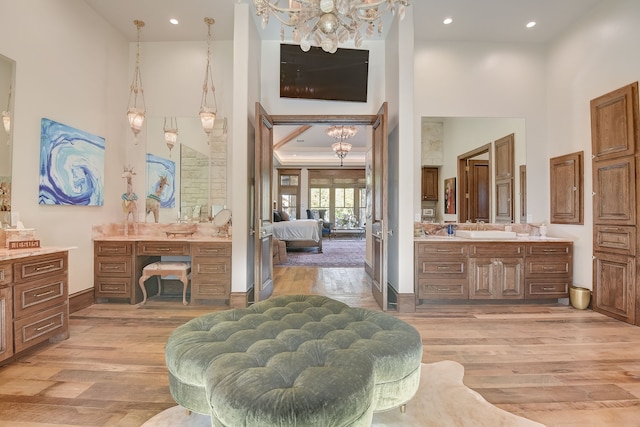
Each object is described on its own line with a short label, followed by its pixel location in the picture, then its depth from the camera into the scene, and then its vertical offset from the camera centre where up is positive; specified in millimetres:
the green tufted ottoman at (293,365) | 1175 -673
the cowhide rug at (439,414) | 1713 -1142
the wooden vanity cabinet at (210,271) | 3818 -698
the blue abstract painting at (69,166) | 3200 +539
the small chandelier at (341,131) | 8055 +2141
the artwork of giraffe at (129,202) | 4215 +162
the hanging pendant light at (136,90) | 4414 +1756
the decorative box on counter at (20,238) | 2592 -207
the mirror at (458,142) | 4414 +1021
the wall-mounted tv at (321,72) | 4422 +2016
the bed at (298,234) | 8422 -543
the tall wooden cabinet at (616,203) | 3271 +116
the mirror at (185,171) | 4387 +606
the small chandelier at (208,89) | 4309 +1756
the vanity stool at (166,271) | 3861 -704
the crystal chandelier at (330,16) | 2076 +1364
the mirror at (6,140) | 2783 +670
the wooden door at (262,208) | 3662 +81
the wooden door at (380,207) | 3646 +81
